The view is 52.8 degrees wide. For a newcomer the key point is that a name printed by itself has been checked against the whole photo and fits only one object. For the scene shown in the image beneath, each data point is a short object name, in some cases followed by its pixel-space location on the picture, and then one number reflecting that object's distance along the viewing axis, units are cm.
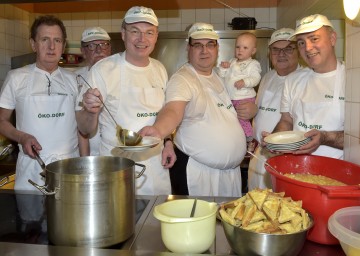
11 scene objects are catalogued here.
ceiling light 114
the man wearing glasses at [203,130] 192
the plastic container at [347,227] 77
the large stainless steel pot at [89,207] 86
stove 100
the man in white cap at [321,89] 158
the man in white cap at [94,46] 244
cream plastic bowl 85
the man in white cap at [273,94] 218
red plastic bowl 90
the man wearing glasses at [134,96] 175
